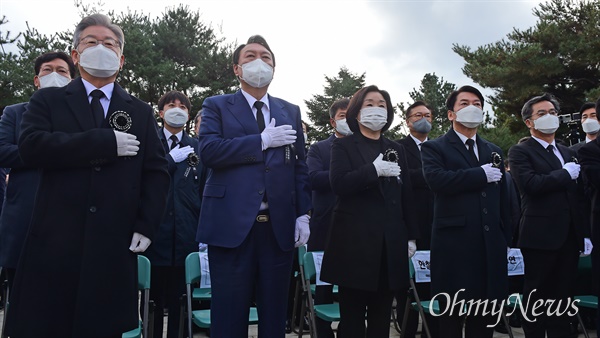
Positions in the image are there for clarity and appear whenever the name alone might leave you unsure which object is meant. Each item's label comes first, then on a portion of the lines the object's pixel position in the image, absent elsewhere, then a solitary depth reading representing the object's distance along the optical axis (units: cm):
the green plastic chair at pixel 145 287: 359
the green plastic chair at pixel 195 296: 377
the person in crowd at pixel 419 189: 501
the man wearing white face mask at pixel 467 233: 392
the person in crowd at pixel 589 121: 591
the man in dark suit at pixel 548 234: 445
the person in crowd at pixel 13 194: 344
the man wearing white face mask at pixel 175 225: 465
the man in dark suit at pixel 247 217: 303
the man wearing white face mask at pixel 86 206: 238
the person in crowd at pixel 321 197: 497
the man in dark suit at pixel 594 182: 443
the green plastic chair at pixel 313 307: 416
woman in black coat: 355
